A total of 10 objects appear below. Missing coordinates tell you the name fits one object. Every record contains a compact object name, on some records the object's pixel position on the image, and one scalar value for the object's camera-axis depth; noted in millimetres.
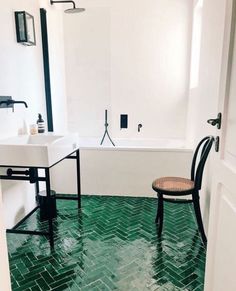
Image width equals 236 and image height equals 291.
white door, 1064
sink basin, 1924
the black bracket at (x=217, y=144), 1253
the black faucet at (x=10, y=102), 2203
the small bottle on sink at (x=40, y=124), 2766
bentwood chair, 2059
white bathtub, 3002
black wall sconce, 2369
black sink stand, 2077
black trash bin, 2519
